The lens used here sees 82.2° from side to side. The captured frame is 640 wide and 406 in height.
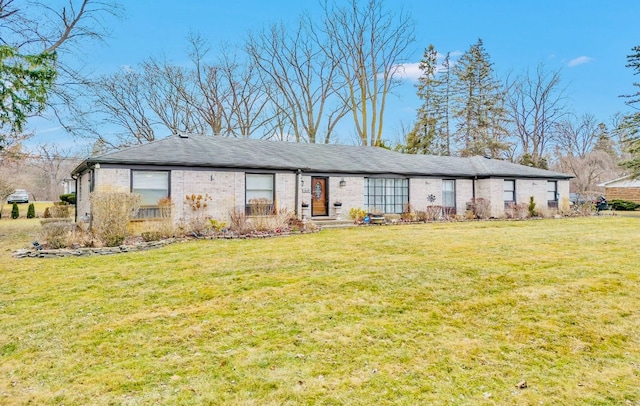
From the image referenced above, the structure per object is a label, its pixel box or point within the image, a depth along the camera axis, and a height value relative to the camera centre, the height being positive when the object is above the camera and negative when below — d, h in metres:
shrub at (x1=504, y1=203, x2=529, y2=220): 18.25 -0.14
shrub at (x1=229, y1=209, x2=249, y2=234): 11.63 -0.42
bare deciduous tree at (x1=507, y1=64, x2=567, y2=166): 35.00 +9.77
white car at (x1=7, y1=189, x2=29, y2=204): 31.65 +1.23
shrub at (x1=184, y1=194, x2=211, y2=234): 12.88 +0.15
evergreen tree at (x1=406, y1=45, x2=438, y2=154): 34.94 +9.23
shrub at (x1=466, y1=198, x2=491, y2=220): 18.36 -0.03
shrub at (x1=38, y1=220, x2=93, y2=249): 9.07 -0.65
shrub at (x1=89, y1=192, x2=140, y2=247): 9.42 -0.16
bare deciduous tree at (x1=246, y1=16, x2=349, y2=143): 29.50 +10.53
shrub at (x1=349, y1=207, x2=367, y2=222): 16.14 -0.21
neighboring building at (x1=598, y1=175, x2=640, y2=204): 30.08 +1.50
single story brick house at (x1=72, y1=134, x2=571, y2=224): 12.49 +1.32
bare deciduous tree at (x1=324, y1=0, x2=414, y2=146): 29.02 +12.74
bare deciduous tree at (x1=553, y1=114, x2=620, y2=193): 35.22 +6.22
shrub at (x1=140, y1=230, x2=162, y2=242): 10.06 -0.70
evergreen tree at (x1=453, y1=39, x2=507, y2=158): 34.09 +9.71
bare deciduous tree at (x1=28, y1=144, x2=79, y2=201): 39.89 +3.79
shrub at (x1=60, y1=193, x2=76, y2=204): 25.03 +0.90
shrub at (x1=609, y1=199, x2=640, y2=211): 28.42 +0.20
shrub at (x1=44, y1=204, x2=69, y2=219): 19.64 -0.04
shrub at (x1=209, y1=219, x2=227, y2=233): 12.24 -0.51
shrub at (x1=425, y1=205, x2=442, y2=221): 16.94 -0.20
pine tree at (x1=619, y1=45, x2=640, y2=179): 20.61 +4.72
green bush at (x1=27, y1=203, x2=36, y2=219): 22.02 -0.04
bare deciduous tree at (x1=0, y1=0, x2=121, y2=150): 13.43 +7.21
